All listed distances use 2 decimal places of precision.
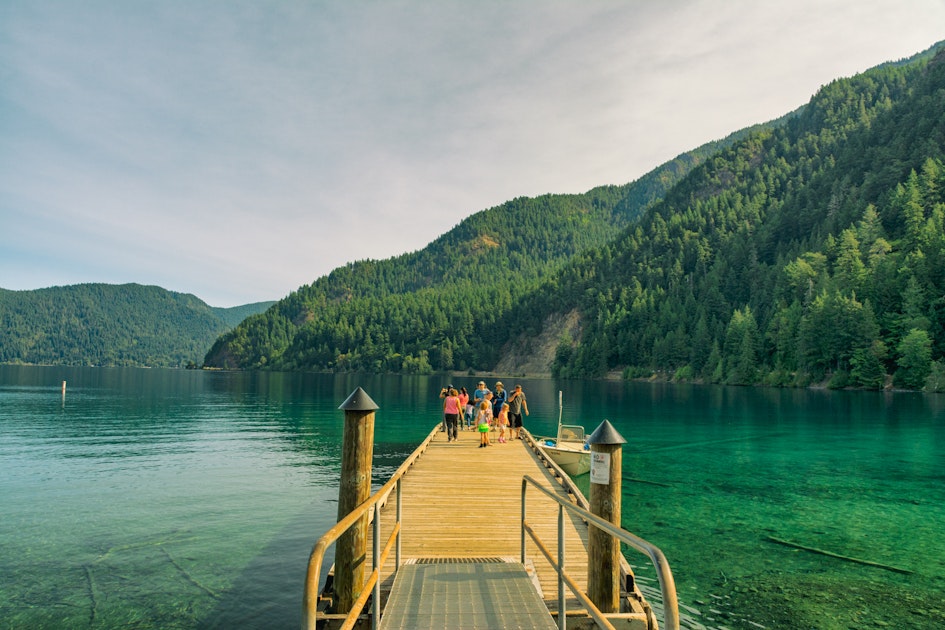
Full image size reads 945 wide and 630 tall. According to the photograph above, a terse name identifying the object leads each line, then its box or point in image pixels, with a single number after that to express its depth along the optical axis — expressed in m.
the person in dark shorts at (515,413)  27.09
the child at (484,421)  23.83
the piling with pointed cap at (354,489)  8.26
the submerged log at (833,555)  13.03
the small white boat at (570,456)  23.36
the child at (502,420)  25.69
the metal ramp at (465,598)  6.43
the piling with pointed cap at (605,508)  7.30
